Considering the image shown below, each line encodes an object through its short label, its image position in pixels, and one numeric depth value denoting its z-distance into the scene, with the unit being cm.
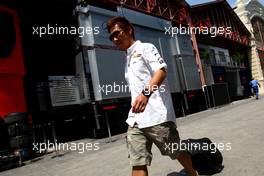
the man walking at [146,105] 179
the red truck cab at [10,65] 494
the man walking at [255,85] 1372
